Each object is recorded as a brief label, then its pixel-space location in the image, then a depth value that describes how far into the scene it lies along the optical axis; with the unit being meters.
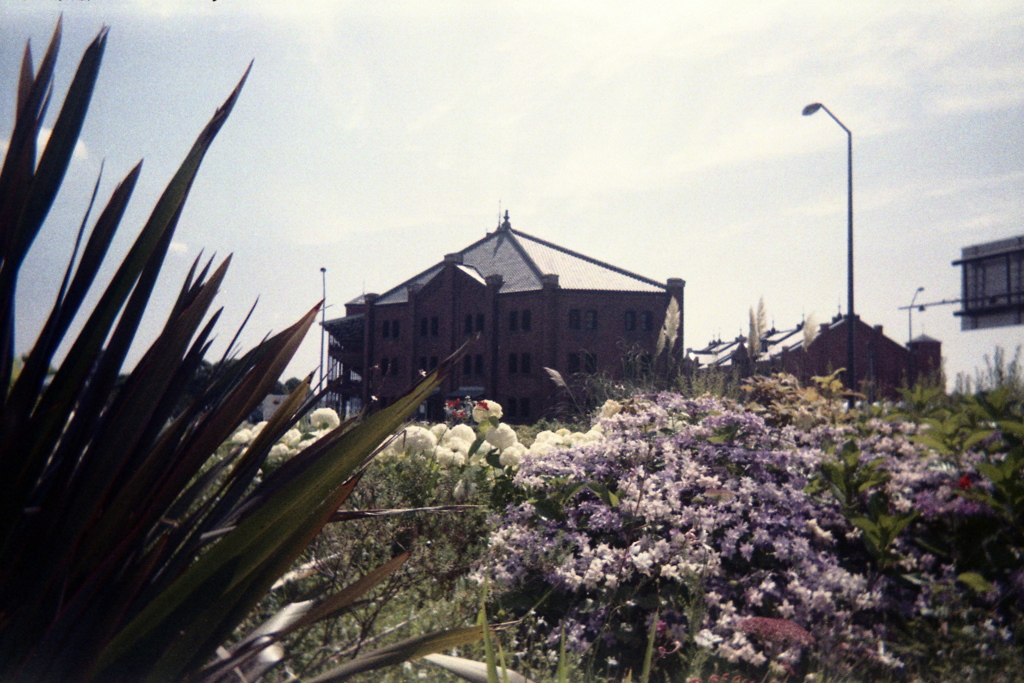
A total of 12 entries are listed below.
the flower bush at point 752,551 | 2.63
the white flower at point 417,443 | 4.34
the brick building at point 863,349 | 36.38
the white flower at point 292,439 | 4.52
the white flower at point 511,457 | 3.99
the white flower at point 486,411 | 4.77
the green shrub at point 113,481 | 0.95
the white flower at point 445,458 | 4.32
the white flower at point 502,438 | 4.35
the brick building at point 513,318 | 31.11
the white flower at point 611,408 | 4.83
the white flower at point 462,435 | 4.66
